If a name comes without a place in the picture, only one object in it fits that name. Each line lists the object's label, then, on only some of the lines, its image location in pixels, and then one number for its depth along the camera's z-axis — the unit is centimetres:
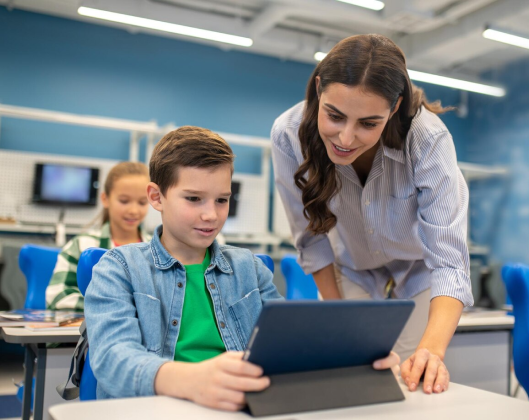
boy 91
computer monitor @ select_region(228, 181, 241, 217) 581
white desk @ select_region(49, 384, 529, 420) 69
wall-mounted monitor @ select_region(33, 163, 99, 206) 516
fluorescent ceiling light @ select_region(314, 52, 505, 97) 602
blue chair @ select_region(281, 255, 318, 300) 266
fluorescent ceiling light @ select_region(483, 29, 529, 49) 505
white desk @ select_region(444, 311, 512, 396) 214
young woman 121
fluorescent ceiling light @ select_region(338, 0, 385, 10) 474
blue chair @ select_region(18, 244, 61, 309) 240
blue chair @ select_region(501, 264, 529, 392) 166
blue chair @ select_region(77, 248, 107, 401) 139
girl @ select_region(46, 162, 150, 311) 224
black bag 119
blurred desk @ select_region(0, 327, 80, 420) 151
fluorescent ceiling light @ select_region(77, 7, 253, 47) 475
